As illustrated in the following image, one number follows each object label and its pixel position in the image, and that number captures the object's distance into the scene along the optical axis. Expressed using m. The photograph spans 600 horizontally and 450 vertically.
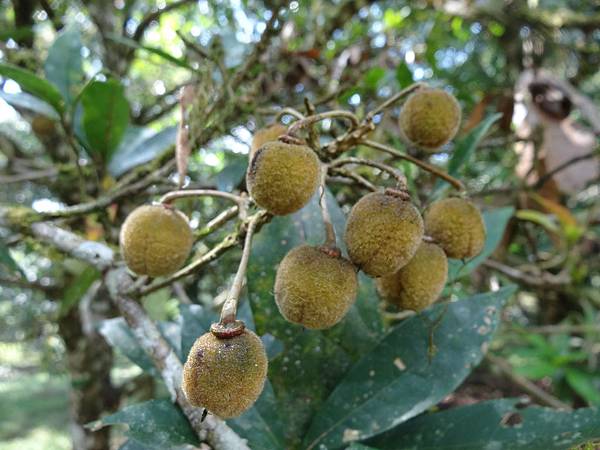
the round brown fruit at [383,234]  0.19
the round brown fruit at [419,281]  0.21
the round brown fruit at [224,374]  0.16
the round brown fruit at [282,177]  0.18
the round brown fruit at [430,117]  0.25
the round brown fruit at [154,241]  0.22
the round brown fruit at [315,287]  0.18
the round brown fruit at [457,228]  0.22
